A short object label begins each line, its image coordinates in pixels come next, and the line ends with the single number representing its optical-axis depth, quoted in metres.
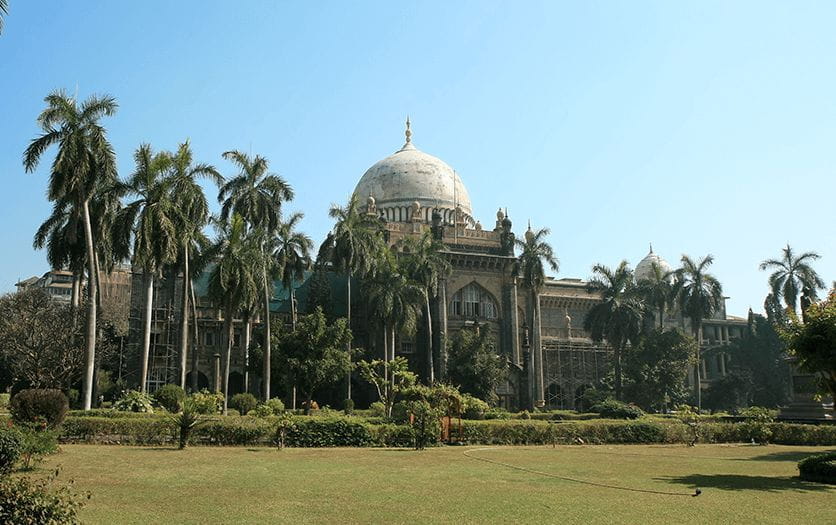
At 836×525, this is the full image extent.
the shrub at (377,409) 44.55
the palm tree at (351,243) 49.44
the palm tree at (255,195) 43.91
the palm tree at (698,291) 60.25
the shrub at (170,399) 35.75
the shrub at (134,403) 32.09
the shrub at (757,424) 34.44
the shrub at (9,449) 16.48
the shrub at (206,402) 26.26
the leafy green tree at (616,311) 57.75
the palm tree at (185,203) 36.50
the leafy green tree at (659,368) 57.38
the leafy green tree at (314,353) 45.09
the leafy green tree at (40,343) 39.72
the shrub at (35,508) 8.88
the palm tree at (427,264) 53.47
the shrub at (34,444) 17.27
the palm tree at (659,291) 62.09
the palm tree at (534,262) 56.47
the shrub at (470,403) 31.30
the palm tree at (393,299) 49.88
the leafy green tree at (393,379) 33.09
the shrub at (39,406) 23.38
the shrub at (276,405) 35.38
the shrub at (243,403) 43.33
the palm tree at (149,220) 34.47
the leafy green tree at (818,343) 19.72
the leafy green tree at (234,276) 38.44
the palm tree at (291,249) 49.22
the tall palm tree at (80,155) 32.62
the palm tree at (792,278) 57.81
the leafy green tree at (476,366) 53.66
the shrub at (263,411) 28.91
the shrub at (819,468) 18.51
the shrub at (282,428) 26.52
